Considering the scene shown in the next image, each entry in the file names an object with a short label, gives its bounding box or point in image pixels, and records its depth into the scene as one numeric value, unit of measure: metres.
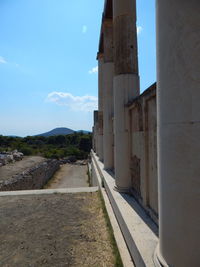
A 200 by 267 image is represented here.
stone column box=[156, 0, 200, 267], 1.84
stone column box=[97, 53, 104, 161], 12.30
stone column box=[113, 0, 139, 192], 5.23
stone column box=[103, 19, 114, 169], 8.58
